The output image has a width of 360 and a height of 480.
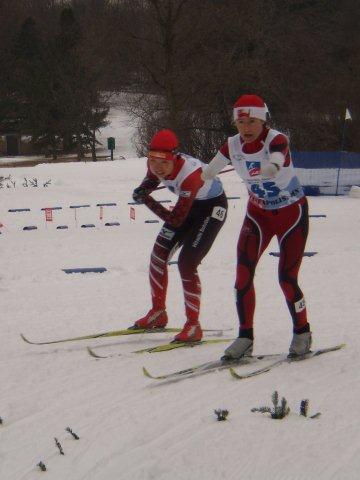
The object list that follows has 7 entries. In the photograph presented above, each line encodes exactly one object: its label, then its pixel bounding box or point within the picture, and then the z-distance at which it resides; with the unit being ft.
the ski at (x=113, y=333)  38.73
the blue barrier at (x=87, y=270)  63.57
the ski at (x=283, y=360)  29.04
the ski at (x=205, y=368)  29.66
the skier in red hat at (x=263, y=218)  31.55
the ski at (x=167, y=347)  35.35
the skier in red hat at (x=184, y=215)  36.86
